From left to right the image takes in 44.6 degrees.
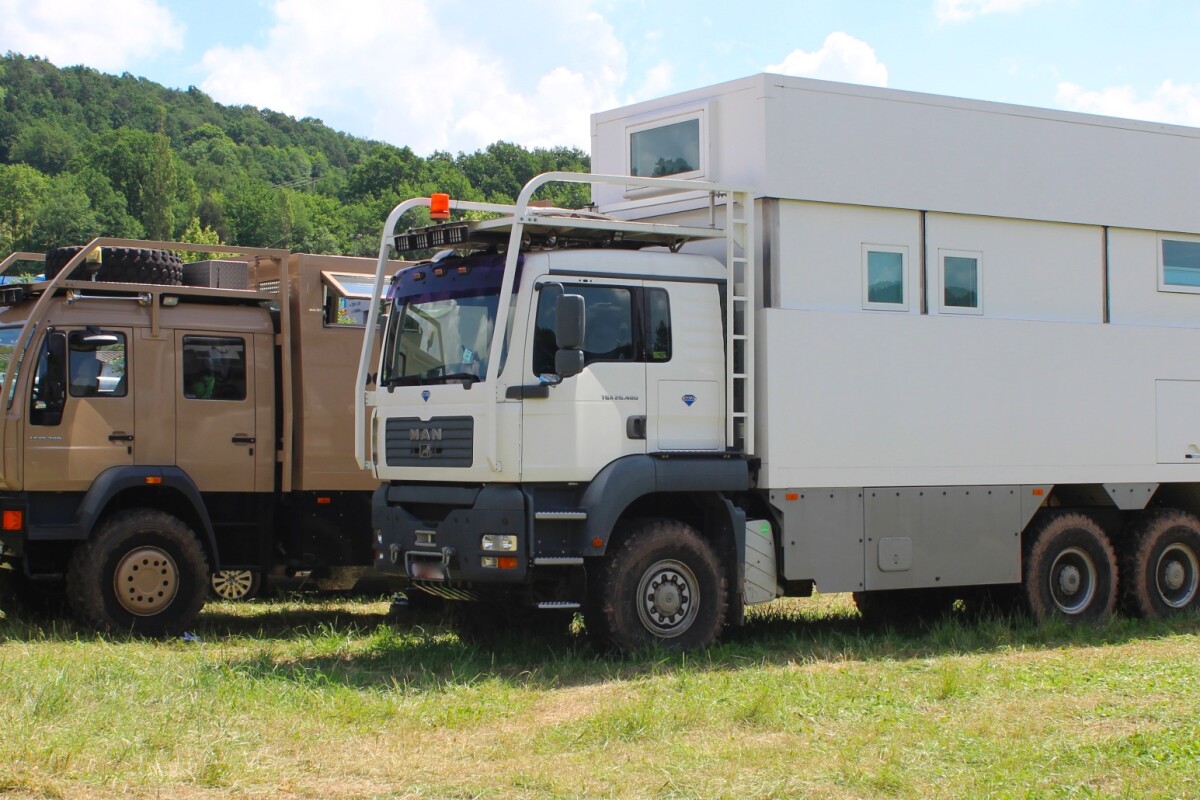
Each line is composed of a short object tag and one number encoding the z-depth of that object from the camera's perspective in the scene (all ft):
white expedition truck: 33.78
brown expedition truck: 39.58
